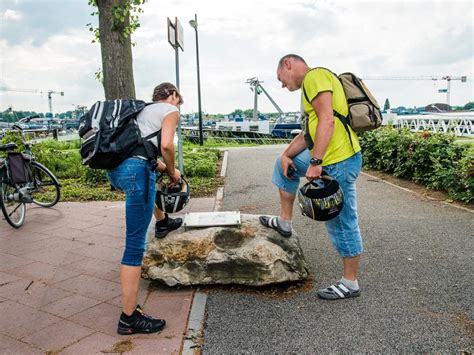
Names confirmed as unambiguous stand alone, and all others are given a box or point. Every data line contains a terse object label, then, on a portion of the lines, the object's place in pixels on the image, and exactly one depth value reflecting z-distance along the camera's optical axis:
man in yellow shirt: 3.51
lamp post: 20.30
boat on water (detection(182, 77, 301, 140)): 38.09
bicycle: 6.48
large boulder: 4.07
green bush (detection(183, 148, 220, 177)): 10.41
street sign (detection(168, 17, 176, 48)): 6.83
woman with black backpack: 3.28
